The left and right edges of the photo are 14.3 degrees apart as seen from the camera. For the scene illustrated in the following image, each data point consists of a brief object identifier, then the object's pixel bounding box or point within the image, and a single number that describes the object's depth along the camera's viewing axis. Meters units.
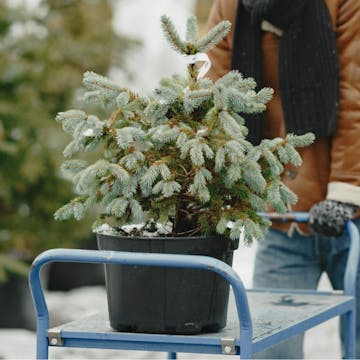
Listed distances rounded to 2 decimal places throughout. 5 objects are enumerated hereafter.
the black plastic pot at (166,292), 3.02
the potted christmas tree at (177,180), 3.04
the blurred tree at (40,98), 8.02
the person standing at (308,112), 4.20
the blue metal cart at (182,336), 2.81
